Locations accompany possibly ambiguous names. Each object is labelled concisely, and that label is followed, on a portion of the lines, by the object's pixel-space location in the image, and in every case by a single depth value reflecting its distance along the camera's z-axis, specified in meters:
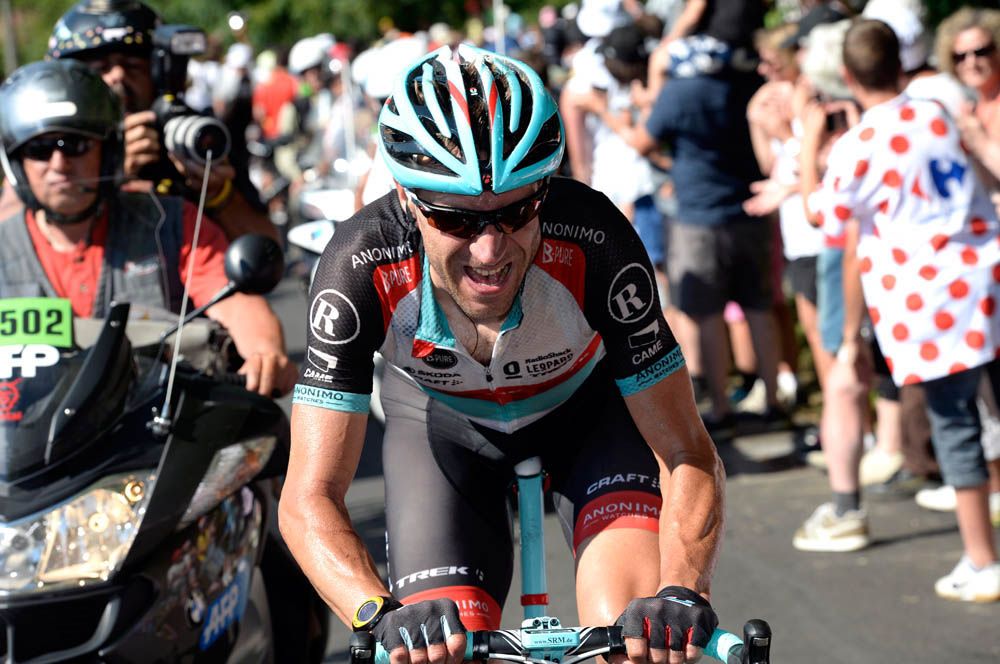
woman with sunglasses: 6.98
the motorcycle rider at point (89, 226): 4.53
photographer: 5.88
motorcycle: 3.61
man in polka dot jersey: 6.05
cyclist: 3.12
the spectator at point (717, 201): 8.84
